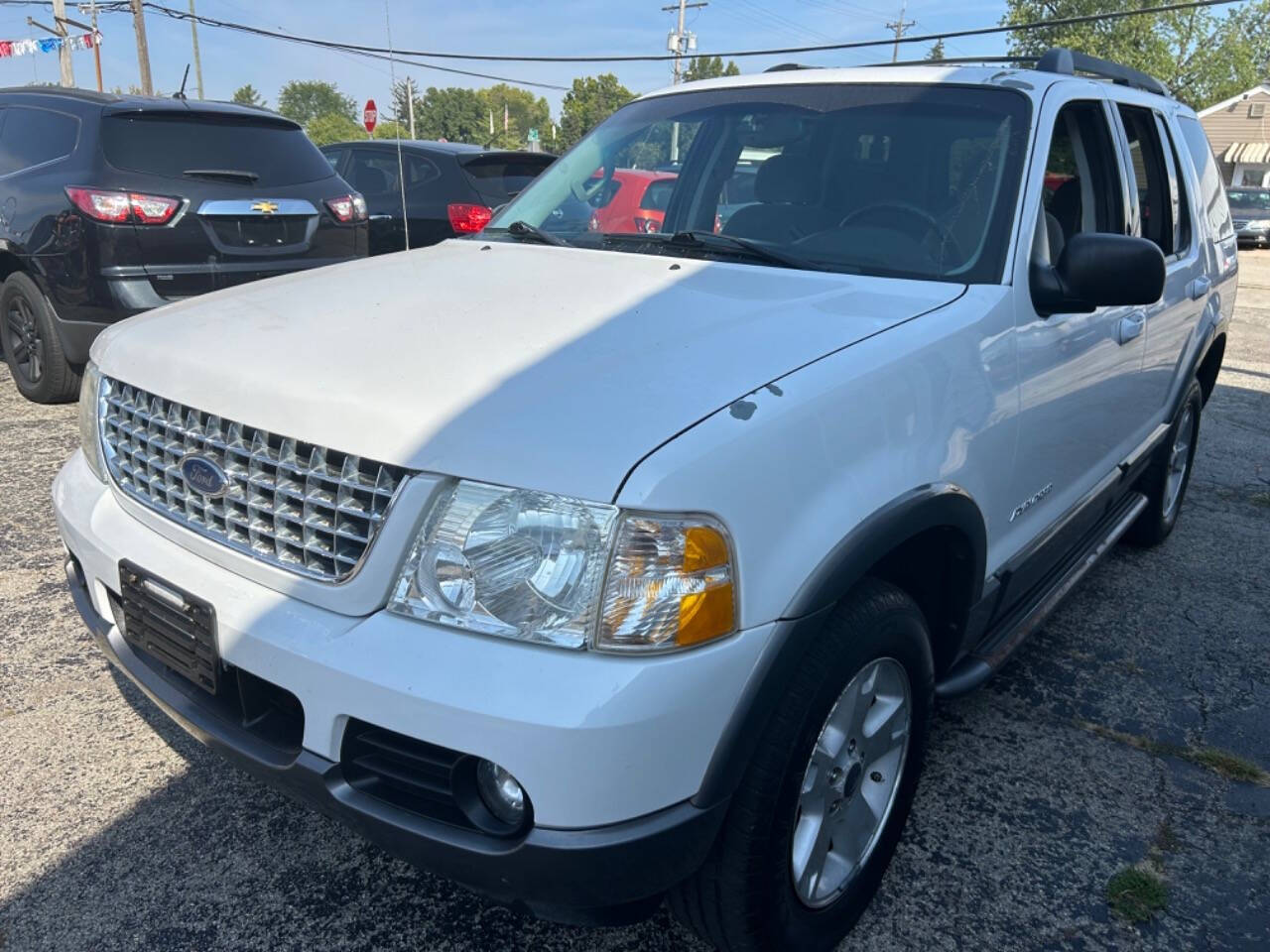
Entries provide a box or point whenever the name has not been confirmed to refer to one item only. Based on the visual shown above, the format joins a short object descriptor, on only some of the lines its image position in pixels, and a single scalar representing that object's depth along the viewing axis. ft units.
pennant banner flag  96.48
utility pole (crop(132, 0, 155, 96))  96.94
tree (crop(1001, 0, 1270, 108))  181.27
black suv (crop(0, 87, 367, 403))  17.80
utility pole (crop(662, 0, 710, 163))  119.24
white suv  5.14
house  157.28
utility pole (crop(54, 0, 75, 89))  91.81
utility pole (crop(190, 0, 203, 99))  121.80
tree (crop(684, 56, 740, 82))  231.87
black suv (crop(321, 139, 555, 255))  27.73
